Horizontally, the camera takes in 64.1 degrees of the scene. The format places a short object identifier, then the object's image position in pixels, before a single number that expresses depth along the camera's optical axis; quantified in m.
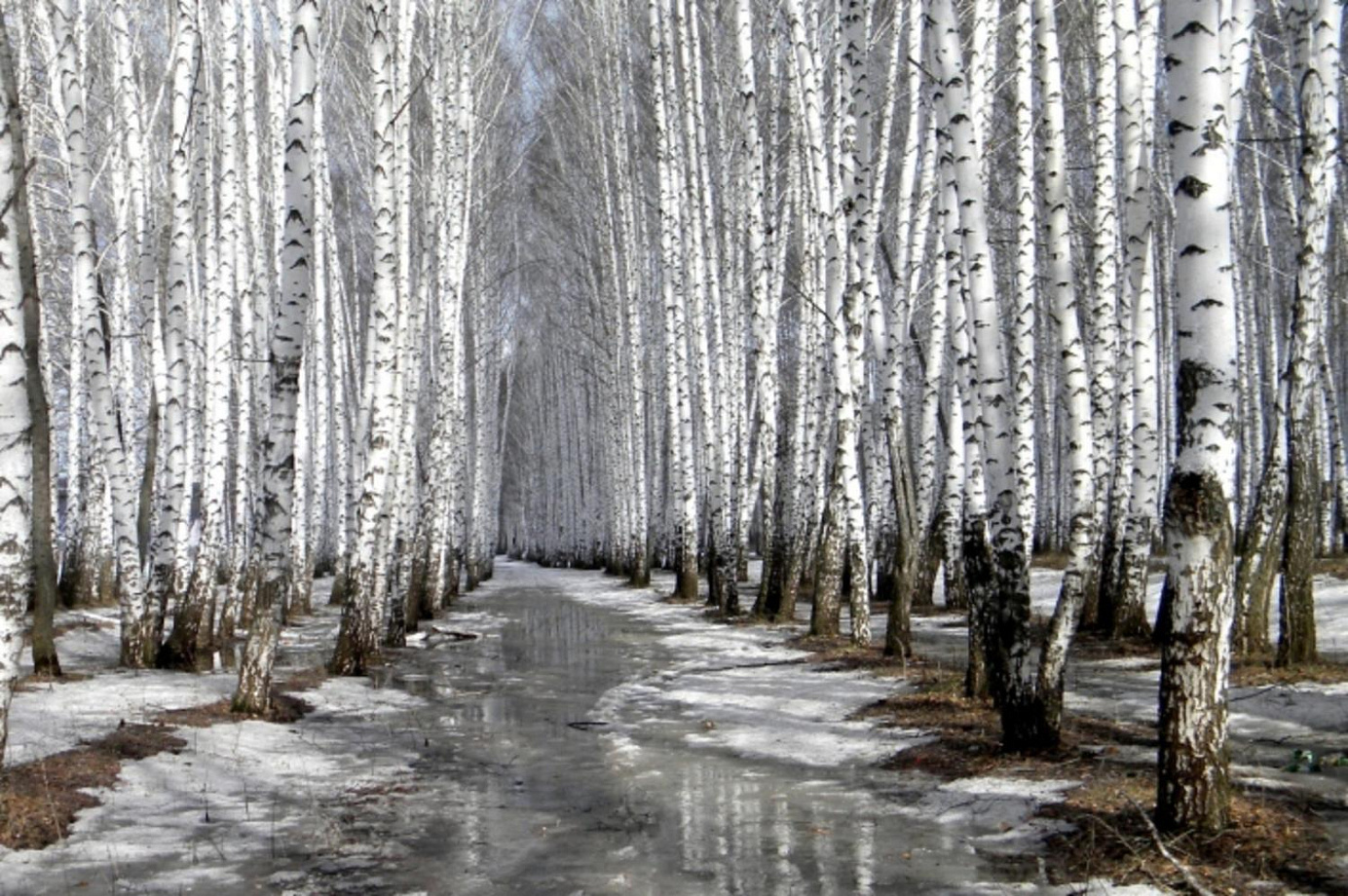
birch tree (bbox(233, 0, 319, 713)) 8.54
